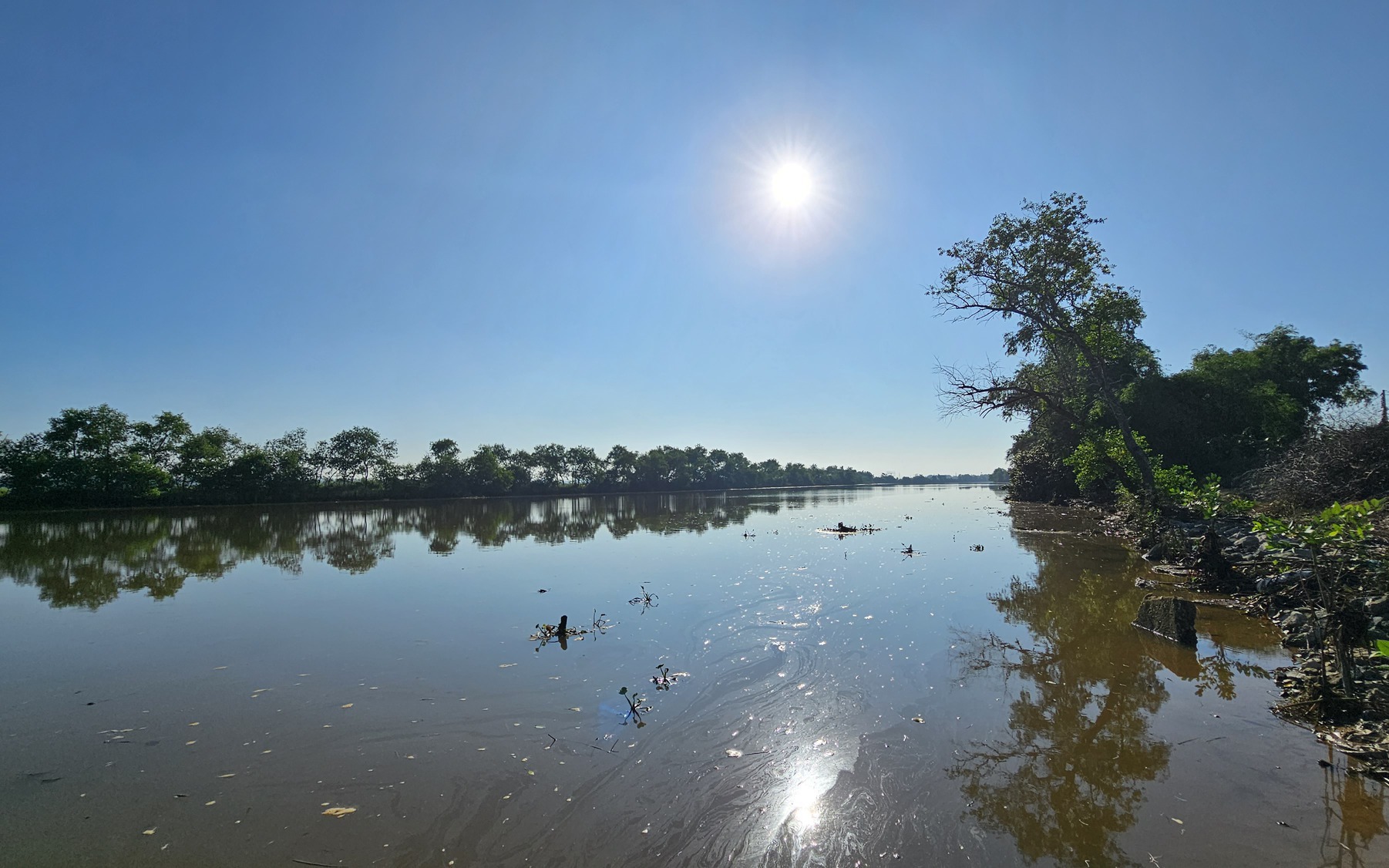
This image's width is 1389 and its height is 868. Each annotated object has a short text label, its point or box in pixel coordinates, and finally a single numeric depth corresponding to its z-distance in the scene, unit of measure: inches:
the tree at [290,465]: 2672.2
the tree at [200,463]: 2511.1
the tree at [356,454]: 3102.9
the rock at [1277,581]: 372.2
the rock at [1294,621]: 330.6
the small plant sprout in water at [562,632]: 380.8
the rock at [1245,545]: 476.5
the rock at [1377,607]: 256.4
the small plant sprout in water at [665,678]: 293.3
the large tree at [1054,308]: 842.8
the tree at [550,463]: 3905.0
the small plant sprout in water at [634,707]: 250.8
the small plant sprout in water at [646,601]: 477.1
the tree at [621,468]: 4173.2
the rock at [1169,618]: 329.7
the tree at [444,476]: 3142.2
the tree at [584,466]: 4025.6
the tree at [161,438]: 2490.2
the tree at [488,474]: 3336.6
